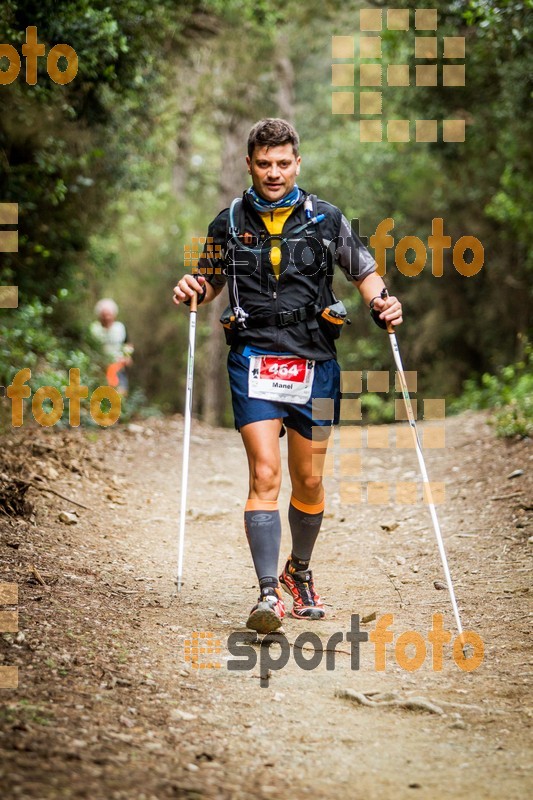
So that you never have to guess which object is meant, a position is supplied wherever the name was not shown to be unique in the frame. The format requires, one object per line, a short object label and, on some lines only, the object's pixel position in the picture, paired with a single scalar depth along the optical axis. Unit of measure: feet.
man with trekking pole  32.48
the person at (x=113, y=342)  92.58
